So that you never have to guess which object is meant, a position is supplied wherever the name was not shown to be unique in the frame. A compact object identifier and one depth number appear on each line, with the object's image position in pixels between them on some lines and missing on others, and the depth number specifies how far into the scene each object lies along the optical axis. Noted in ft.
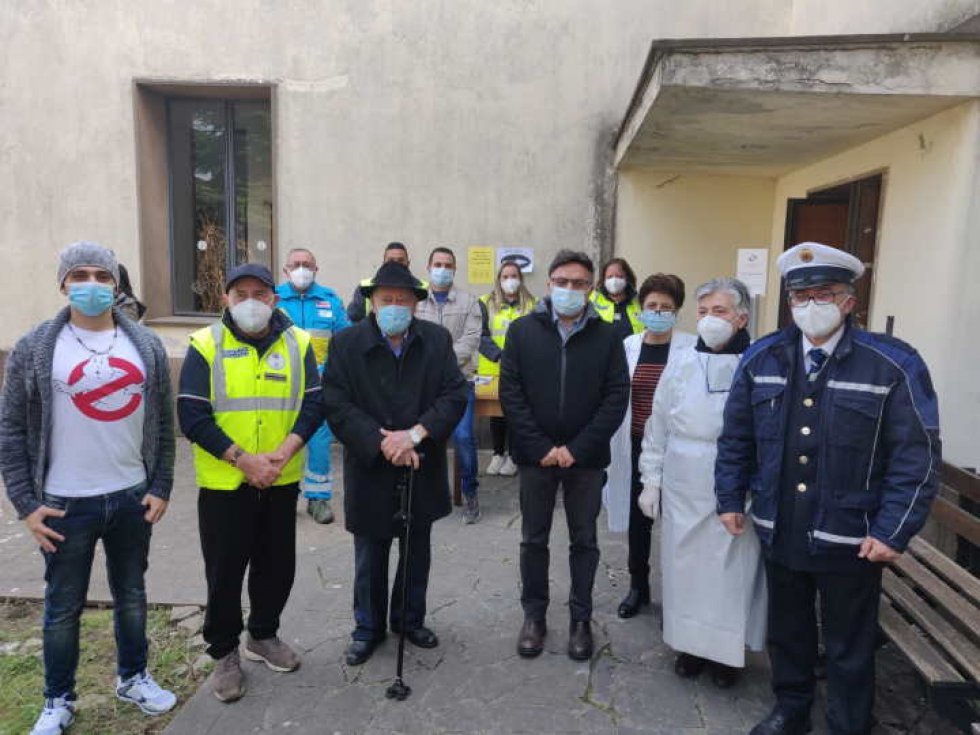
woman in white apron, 10.08
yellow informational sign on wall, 23.76
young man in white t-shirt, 8.73
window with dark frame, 25.52
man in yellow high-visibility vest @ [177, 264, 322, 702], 9.64
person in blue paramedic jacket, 17.61
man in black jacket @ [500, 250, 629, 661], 11.03
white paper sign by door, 19.33
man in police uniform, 8.07
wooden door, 17.97
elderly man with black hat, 10.56
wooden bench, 8.12
